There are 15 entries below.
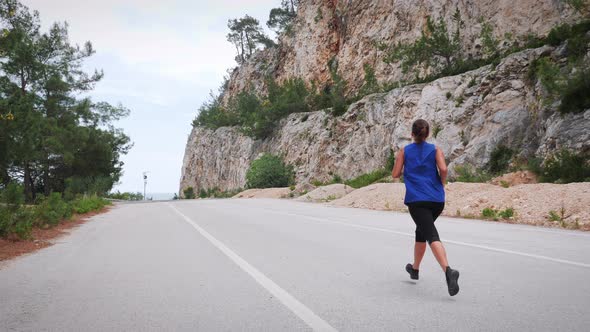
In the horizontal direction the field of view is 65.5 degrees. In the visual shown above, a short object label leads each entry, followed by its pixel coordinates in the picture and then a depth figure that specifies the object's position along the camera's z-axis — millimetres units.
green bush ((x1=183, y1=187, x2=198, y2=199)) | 76438
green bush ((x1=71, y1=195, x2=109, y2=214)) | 20031
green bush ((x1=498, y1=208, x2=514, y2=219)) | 14117
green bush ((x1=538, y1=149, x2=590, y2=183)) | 17406
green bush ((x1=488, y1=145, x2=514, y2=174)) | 23578
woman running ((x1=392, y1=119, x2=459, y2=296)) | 5027
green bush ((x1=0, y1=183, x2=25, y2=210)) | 10859
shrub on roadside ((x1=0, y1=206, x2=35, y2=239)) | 9828
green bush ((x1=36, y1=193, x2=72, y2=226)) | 12766
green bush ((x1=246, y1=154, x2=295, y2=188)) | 47219
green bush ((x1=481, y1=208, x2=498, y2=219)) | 14727
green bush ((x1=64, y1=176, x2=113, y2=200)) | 31734
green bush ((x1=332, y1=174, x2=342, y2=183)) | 38594
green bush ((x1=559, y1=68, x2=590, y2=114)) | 19547
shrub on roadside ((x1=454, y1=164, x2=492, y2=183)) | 22703
